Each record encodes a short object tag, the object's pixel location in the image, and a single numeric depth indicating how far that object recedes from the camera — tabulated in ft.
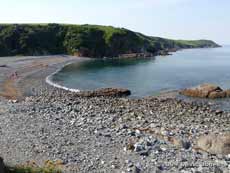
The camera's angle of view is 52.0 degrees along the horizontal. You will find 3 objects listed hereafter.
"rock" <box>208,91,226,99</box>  105.19
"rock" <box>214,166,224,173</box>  36.53
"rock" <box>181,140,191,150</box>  45.06
